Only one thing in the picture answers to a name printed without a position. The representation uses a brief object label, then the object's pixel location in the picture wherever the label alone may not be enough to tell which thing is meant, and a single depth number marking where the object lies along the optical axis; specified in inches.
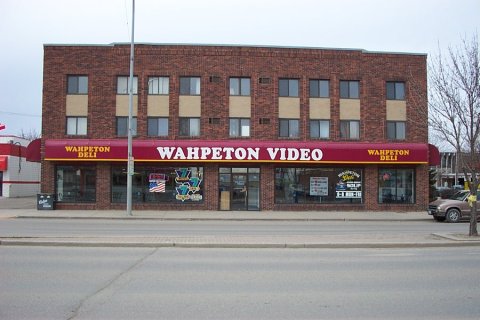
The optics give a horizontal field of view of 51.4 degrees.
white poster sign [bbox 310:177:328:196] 1156.5
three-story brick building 1132.5
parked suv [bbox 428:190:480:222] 948.6
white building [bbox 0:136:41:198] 1628.9
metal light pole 1000.2
